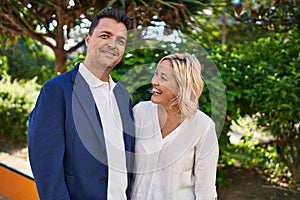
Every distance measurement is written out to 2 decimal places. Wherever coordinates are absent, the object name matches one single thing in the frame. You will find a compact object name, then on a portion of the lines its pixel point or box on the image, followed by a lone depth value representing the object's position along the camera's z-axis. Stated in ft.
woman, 5.62
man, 5.34
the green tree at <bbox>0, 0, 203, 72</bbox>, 13.04
